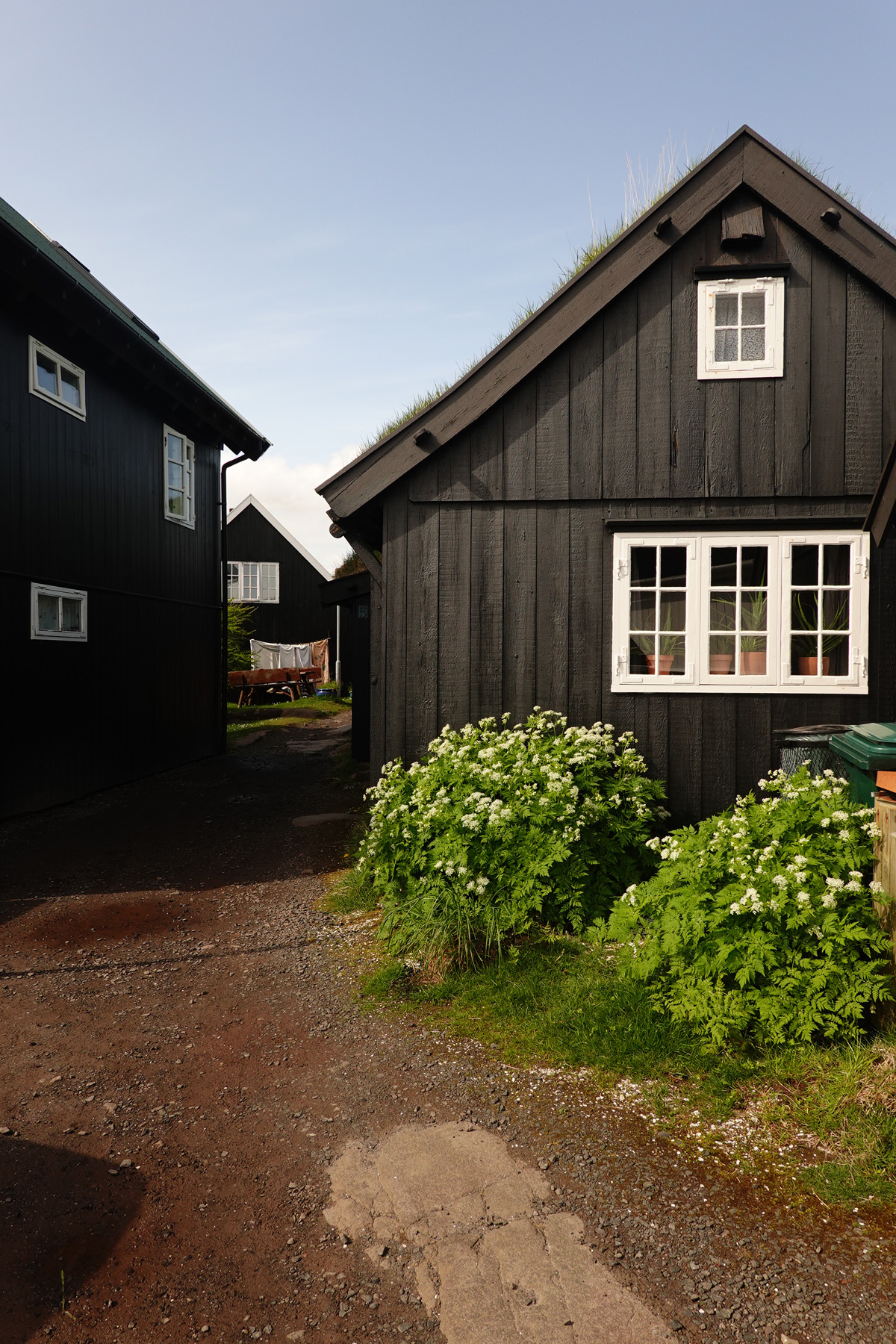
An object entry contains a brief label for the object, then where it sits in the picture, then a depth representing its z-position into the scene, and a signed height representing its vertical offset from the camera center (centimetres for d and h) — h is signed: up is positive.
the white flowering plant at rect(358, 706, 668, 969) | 459 -118
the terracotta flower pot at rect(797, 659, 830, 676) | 636 -9
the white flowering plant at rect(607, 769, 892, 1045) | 327 -121
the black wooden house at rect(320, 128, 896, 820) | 628 +134
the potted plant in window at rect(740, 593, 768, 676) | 639 +13
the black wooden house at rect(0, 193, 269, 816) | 899 +165
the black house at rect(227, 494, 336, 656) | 2845 +264
